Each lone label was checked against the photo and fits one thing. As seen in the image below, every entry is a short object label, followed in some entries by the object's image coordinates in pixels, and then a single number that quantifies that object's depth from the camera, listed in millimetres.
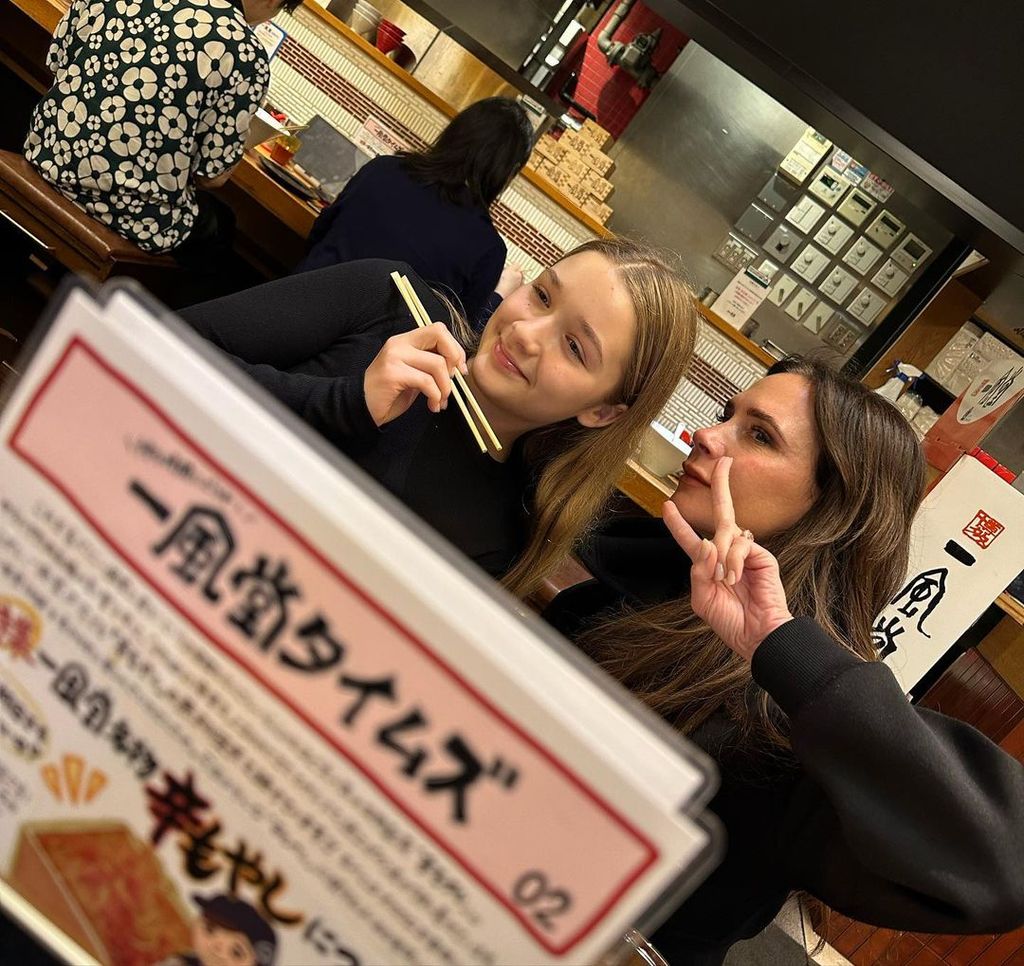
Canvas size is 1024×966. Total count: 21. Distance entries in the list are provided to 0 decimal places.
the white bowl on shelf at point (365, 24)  4961
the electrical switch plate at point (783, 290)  5777
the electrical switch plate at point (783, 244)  5738
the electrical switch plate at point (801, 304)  5773
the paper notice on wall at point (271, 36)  4344
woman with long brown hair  1178
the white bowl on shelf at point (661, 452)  4266
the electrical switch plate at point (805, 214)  5648
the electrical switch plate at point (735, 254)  5886
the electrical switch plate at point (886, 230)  5551
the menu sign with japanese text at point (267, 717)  459
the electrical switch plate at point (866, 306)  5684
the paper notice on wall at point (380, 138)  4531
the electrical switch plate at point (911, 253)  5543
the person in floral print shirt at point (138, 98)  2584
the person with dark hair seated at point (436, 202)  3334
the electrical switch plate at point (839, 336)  5781
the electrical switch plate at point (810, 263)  5695
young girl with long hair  1697
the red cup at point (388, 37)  5051
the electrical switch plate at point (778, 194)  5719
